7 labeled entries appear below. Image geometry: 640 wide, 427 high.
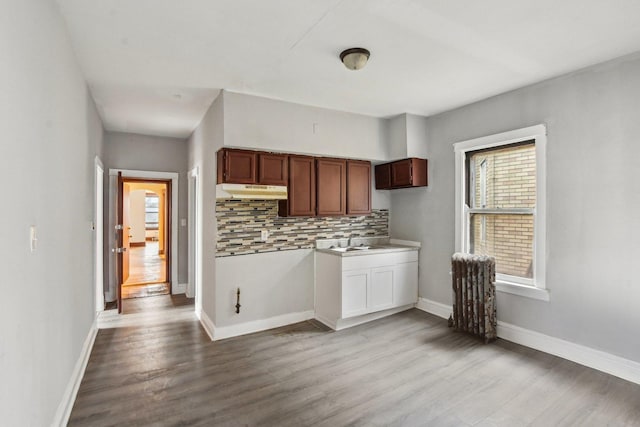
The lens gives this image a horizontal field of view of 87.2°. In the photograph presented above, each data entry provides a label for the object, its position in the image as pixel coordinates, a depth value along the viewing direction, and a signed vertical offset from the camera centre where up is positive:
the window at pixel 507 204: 3.44 +0.10
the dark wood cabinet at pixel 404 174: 4.50 +0.54
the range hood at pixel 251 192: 3.59 +0.23
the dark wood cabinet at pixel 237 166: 3.63 +0.51
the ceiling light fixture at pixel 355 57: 2.67 +1.25
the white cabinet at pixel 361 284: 3.97 -0.90
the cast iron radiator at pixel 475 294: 3.61 -0.91
